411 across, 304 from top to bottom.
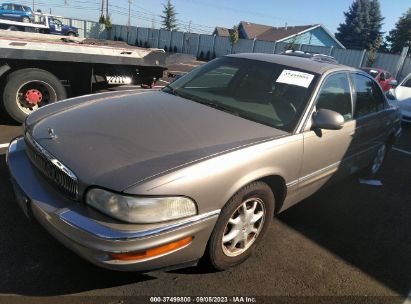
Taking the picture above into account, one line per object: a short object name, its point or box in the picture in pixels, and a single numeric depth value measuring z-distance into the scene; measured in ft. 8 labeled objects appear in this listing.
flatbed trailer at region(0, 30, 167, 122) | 18.48
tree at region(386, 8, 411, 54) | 179.27
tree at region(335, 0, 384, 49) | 193.88
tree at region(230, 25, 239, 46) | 113.50
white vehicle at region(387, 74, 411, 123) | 31.50
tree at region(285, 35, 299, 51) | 93.96
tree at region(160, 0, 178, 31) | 233.55
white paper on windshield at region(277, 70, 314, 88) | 11.46
